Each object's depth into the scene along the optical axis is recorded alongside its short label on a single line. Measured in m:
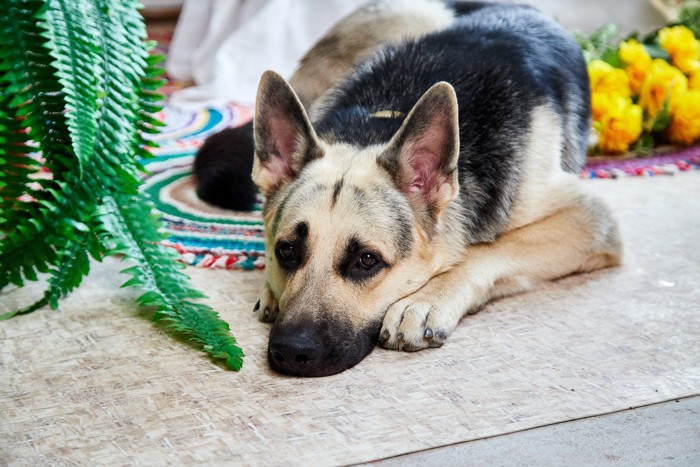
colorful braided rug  3.04
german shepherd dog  2.22
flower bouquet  4.17
